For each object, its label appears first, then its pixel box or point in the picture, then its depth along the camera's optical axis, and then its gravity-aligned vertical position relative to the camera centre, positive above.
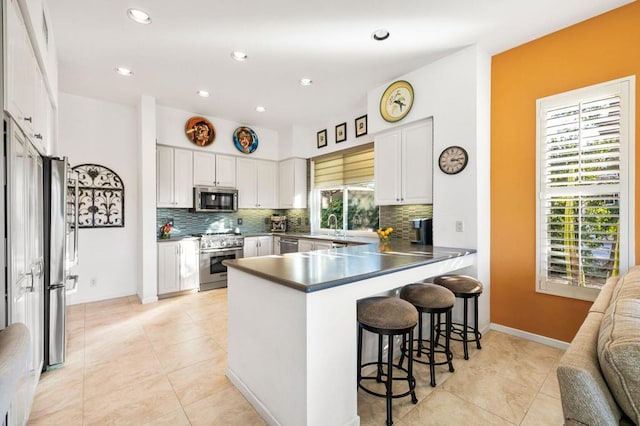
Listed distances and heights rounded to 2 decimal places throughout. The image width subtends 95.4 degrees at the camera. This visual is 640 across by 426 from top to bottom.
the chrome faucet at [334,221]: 5.02 -0.16
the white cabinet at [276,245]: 5.30 -0.60
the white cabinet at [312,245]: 4.17 -0.49
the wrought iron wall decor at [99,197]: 4.04 +0.23
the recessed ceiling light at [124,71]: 3.29 +1.63
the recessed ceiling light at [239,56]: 2.99 +1.64
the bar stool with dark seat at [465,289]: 2.44 -0.65
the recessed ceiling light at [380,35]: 2.61 +1.62
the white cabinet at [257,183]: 5.36 +0.56
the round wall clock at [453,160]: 2.92 +0.53
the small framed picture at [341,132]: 4.83 +1.34
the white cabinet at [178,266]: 4.25 -0.80
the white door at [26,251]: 1.43 -0.22
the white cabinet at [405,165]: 3.28 +0.56
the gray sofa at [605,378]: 0.87 -0.52
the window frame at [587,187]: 2.26 +0.32
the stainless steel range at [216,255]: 4.67 -0.70
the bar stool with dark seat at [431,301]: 2.13 -0.67
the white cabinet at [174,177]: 4.46 +0.56
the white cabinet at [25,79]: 1.43 +0.82
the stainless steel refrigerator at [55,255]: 2.25 -0.33
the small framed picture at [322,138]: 5.24 +1.35
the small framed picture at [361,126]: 4.47 +1.34
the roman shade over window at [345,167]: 4.58 +0.78
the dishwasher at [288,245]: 4.85 -0.56
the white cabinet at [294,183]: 5.52 +0.56
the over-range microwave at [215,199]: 4.78 +0.23
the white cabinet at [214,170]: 4.82 +0.74
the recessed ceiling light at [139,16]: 2.35 +1.63
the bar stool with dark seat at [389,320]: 1.72 -0.65
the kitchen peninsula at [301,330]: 1.52 -0.69
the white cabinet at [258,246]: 5.10 -0.60
